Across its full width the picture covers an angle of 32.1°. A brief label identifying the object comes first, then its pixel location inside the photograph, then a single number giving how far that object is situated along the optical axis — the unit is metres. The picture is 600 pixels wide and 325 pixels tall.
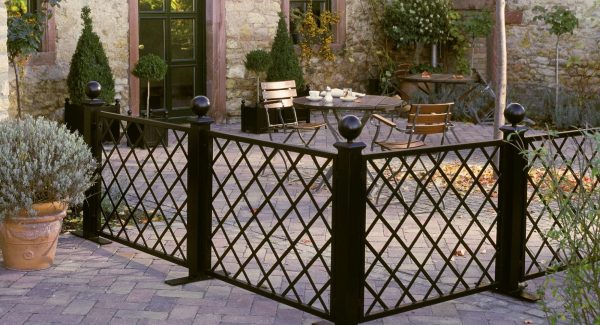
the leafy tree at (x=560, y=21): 13.27
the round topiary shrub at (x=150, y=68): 11.48
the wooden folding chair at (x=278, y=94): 10.21
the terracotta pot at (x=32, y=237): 5.70
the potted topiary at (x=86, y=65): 10.78
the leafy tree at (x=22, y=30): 9.80
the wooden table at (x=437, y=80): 12.91
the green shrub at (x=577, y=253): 3.78
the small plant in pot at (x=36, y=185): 5.54
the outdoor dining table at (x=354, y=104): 8.56
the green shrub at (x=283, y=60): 12.70
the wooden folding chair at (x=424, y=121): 8.50
